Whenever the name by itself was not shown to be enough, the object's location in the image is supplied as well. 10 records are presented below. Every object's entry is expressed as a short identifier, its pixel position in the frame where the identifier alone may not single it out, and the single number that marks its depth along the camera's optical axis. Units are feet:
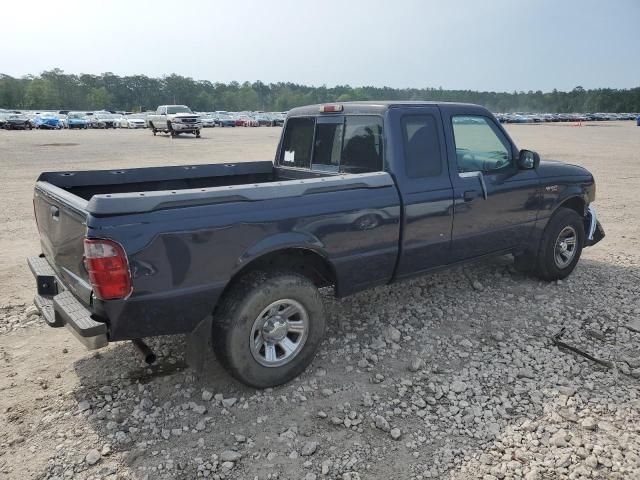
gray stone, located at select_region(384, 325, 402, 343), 13.92
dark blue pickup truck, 9.46
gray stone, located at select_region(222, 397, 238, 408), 11.00
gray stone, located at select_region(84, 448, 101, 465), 9.26
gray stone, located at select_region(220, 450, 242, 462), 9.39
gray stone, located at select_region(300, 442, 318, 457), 9.53
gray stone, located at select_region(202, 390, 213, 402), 11.21
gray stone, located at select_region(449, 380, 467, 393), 11.57
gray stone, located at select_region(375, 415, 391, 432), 10.23
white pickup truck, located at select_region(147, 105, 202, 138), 105.19
